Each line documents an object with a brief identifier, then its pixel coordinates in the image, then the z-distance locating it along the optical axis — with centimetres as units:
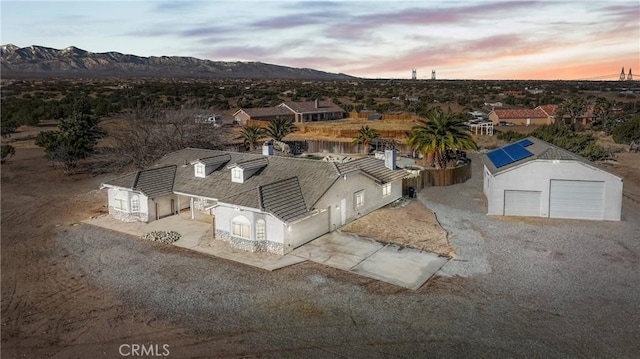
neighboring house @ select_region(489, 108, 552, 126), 6825
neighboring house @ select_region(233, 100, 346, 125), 7062
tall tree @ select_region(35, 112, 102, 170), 3853
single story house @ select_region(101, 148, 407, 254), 2097
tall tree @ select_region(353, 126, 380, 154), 4716
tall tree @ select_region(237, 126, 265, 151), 4666
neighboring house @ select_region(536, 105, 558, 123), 6831
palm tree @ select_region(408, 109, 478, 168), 3697
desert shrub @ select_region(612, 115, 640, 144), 4968
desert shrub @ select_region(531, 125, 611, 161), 4042
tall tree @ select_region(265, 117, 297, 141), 5100
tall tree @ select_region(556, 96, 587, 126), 6053
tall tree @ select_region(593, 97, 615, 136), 5922
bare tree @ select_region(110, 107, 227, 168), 3712
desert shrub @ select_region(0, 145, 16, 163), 4288
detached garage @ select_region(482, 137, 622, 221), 2538
